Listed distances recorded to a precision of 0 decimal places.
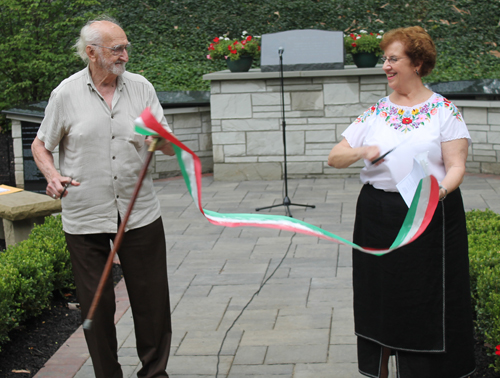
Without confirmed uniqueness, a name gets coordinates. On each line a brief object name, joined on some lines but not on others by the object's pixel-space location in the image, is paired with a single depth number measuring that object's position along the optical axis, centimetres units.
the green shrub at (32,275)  407
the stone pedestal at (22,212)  560
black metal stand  747
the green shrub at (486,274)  354
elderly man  316
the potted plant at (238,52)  962
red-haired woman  298
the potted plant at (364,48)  958
